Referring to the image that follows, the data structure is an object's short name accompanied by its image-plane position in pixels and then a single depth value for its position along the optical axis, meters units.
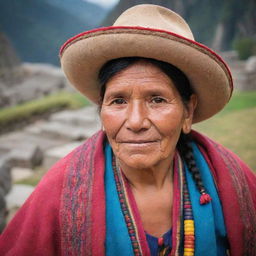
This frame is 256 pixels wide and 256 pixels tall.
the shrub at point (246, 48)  18.03
